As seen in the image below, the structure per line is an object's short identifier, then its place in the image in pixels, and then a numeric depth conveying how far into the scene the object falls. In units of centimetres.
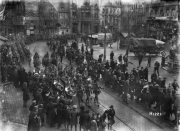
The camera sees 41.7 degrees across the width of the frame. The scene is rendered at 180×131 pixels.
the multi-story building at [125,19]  5232
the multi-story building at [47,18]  6225
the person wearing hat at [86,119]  1141
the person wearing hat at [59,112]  1205
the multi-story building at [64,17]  6538
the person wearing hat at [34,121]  1081
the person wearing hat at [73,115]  1178
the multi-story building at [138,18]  4866
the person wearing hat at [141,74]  2059
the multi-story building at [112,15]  6244
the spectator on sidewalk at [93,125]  1055
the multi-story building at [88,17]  6562
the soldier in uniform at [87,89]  1549
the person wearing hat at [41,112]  1200
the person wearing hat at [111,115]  1211
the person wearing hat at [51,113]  1234
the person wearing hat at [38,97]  1377
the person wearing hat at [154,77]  1755
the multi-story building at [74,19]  6631
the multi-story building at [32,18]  5925
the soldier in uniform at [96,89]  1559
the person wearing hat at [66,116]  1183
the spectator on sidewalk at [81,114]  1157
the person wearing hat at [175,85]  1593
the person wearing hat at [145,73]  2044
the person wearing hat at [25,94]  1447
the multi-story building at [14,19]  4934
